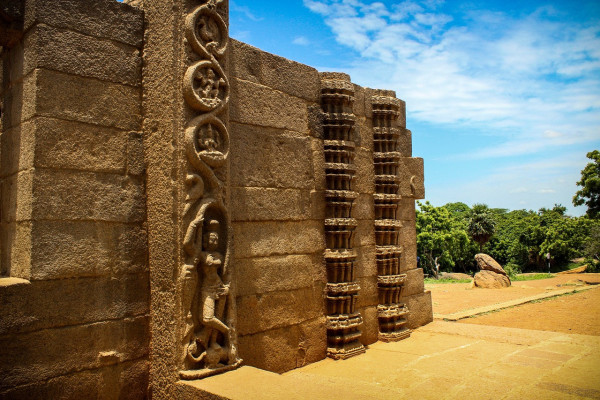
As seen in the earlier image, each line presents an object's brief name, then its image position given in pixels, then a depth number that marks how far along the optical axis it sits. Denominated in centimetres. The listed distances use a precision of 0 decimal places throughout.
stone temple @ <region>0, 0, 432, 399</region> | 321
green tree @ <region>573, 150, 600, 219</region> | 2308
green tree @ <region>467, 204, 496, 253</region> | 3384
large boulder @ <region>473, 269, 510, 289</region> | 1619
